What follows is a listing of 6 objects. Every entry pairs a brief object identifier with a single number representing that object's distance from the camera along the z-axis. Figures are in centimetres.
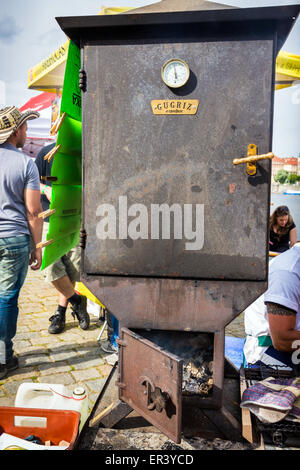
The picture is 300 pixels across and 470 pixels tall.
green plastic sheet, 216
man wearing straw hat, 310
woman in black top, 607
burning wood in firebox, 212
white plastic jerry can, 226
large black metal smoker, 180
